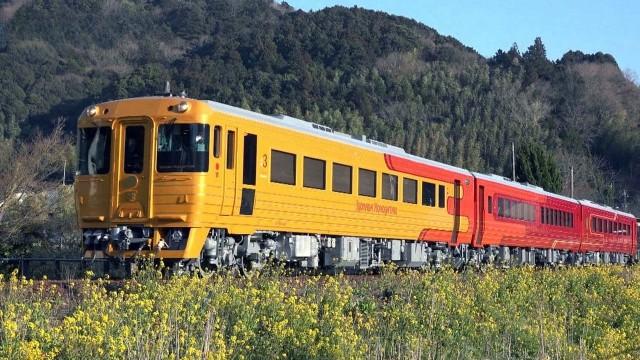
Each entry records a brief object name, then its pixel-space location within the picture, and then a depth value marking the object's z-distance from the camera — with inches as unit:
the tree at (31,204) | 930.1
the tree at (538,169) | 2426.2
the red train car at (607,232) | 1507.1
